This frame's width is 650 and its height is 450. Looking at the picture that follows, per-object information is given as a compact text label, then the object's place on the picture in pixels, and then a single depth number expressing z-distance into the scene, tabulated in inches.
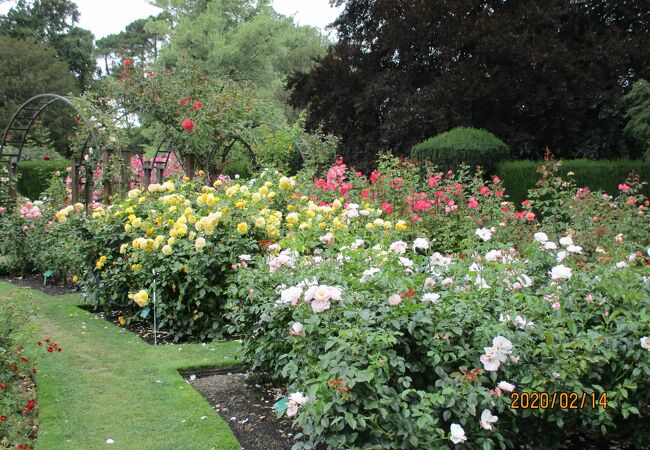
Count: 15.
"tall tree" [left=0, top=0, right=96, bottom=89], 1360.7
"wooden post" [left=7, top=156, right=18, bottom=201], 379.9
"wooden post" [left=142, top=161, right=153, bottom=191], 289.8
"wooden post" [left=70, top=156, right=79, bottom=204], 329.4
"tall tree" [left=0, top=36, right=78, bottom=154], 1119.6
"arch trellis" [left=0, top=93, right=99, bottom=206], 317.1
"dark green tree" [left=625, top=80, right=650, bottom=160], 420.8
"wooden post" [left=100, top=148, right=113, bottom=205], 307.6
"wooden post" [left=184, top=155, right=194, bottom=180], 363.7
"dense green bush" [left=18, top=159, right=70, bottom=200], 700.7
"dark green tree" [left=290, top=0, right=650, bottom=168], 528.4
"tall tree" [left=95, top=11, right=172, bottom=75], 1560.0
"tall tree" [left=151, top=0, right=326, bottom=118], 914.7
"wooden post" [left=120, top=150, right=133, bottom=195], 311.6
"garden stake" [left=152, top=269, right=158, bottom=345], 197.5
